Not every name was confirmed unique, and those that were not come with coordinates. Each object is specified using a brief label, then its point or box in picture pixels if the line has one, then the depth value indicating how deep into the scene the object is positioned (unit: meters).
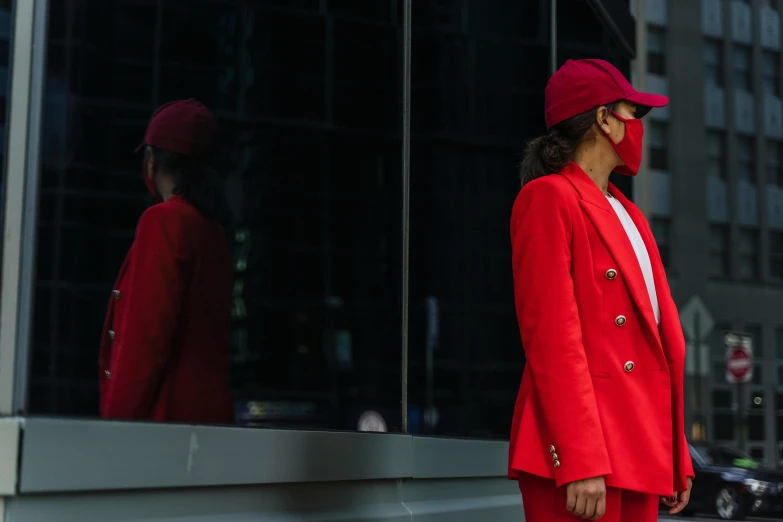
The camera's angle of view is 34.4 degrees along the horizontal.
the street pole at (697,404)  38.21
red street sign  21.77
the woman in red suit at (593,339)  2.78
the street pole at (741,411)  21.75
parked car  18.91
